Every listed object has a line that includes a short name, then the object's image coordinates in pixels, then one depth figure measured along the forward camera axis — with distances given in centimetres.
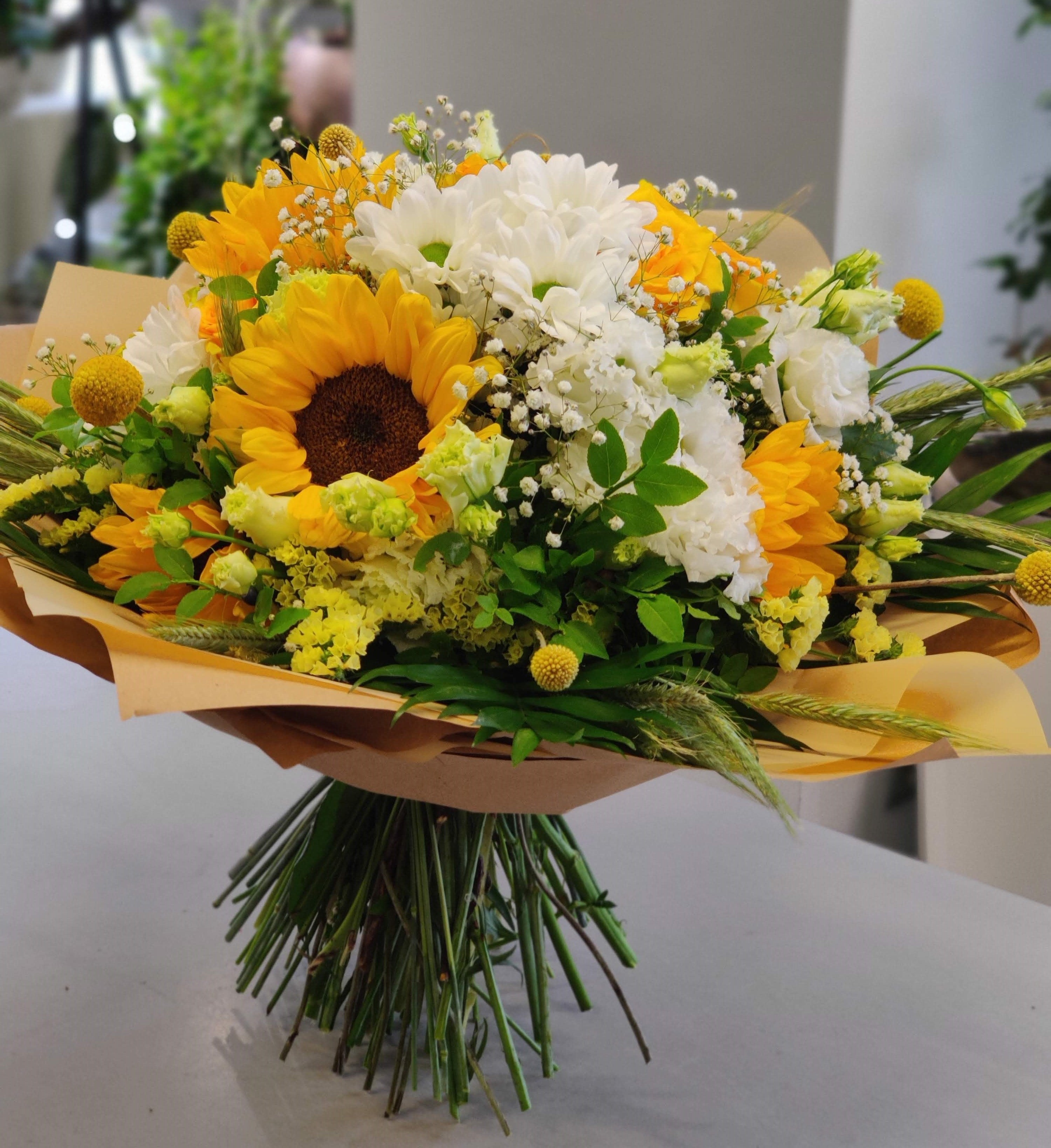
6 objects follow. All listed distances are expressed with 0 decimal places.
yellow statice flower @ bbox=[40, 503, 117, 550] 65
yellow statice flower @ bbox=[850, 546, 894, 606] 66
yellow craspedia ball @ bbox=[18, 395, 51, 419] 73
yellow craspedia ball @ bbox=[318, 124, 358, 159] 70
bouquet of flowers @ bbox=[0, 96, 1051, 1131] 55
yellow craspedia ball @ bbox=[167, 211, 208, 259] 73
